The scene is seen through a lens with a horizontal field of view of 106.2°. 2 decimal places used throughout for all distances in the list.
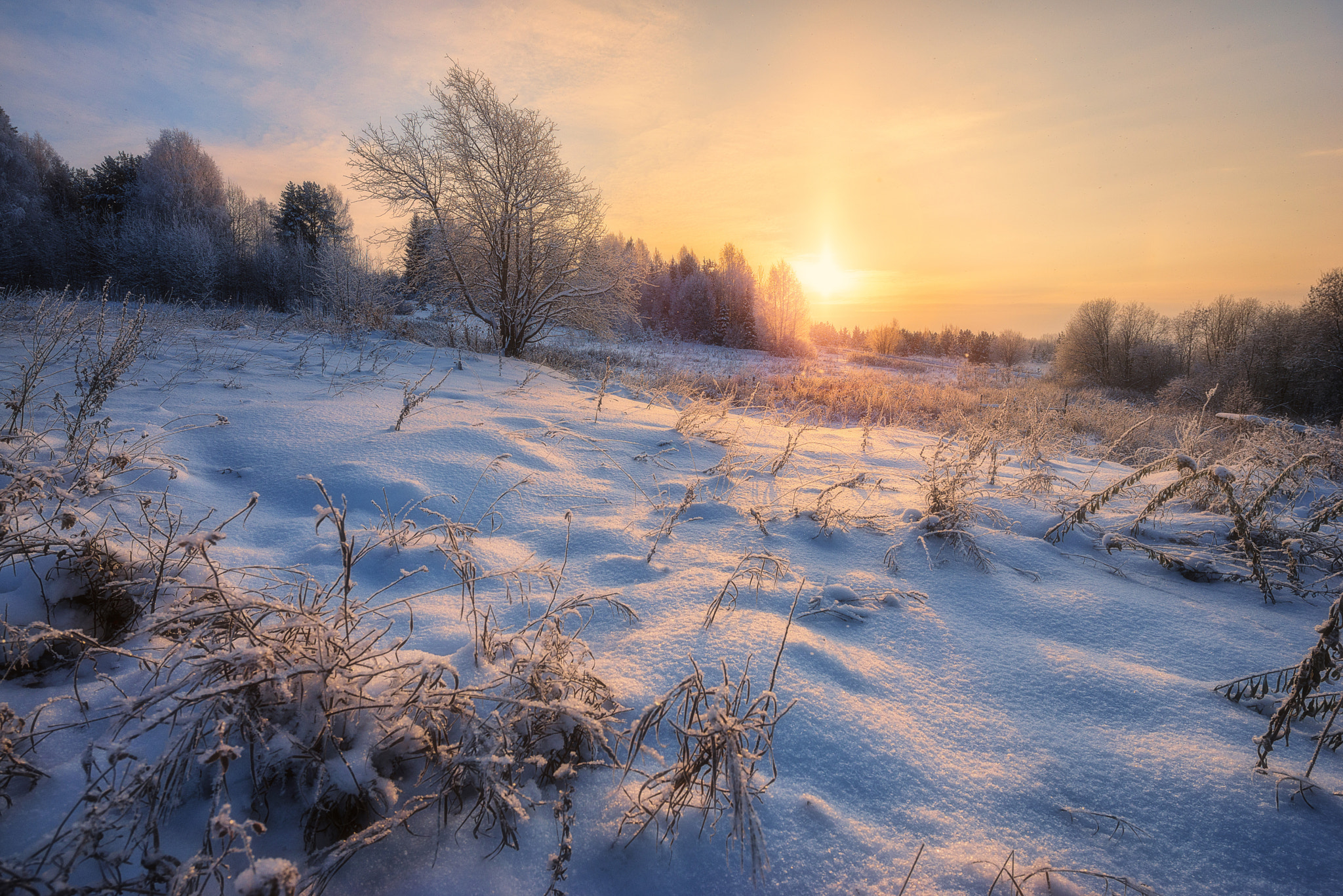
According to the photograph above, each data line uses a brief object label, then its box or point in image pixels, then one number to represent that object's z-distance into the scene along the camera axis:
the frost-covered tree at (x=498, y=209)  10.42
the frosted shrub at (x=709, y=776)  0.95
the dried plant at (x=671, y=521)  2.39
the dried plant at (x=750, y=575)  1.83
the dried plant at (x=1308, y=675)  1.17
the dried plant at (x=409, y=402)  3.20
